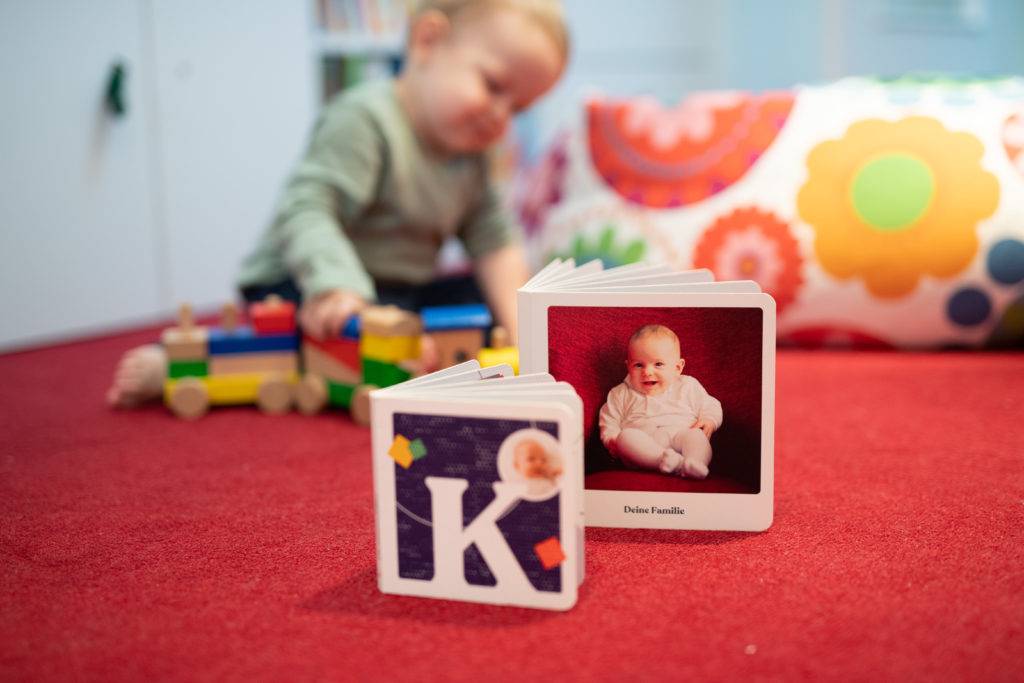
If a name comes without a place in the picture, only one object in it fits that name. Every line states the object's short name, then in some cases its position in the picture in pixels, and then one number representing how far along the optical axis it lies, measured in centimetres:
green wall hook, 198
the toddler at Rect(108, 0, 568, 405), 133
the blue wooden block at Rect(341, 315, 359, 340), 125
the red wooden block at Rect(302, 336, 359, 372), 126
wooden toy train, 124
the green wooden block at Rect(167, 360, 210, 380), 130
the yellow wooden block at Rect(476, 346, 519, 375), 104
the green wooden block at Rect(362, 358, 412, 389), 118
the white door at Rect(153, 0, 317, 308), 218
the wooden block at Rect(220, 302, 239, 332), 131
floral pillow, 149
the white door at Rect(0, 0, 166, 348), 183
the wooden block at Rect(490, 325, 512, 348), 110
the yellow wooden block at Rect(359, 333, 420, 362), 118
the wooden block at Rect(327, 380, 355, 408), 127
